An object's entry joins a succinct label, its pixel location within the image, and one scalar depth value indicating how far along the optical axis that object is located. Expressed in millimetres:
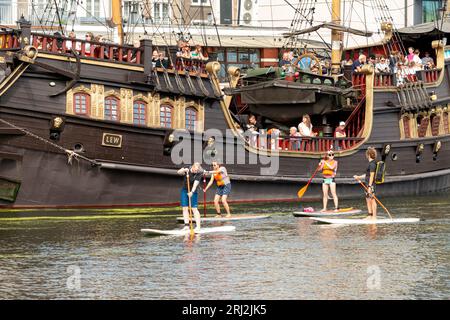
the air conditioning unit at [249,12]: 56969
